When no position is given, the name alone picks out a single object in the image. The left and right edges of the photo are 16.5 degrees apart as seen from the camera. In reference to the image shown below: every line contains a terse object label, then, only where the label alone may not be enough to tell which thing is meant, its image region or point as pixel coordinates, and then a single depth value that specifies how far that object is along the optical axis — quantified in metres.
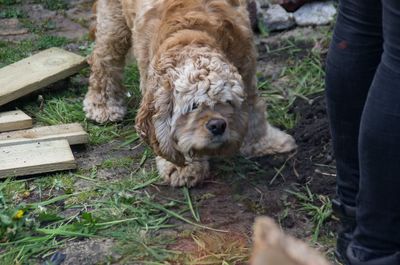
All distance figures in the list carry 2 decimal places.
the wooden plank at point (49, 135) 7.67
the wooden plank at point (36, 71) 8.51
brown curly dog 6.00
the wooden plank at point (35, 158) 7.11
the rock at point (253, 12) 10.55
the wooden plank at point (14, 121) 8.06
